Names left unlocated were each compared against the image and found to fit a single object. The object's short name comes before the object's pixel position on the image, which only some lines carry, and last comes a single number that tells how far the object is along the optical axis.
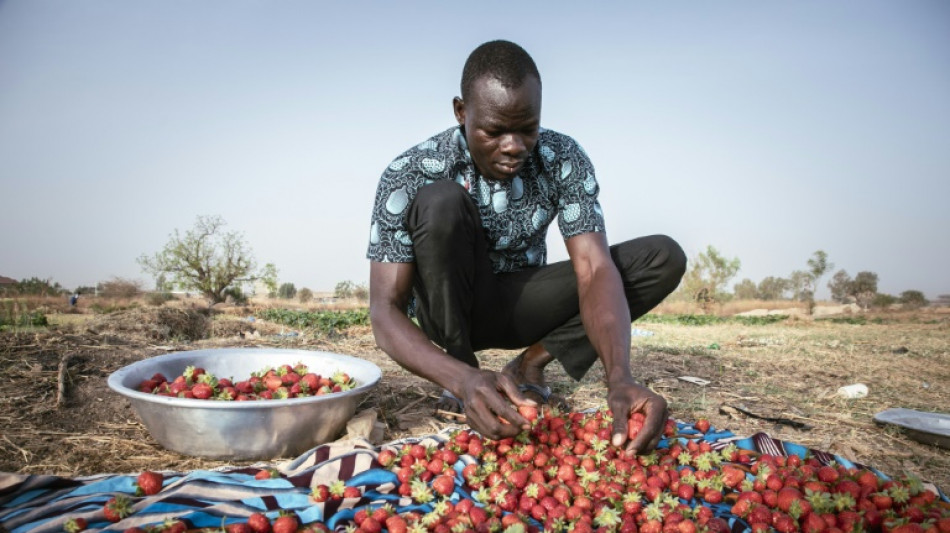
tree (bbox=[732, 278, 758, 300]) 30.92
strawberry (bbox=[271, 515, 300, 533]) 1.46
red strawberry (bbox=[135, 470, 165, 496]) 1.66
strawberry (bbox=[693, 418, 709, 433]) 2.40
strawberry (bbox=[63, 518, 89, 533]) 1.39
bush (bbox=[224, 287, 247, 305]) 22.25
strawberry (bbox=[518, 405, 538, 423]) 1.81
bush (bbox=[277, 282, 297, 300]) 25.52
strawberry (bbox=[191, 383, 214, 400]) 2.35
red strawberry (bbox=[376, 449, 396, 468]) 1.89
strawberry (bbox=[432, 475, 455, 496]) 1.72
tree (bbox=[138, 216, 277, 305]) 22.84
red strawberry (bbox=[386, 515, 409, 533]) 1.46
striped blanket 1.50
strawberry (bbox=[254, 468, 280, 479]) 1.82
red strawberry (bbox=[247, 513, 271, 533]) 1.47
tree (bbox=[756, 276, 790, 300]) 31.64
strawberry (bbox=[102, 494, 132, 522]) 1.49
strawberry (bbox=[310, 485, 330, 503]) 1.65
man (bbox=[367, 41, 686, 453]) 2.21
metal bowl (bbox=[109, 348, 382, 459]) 2.12
